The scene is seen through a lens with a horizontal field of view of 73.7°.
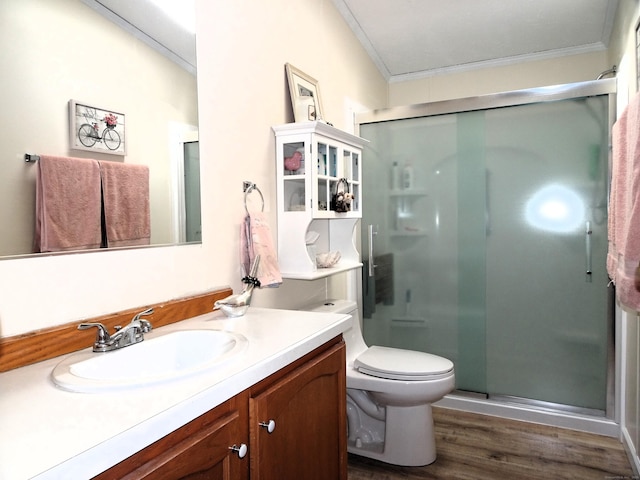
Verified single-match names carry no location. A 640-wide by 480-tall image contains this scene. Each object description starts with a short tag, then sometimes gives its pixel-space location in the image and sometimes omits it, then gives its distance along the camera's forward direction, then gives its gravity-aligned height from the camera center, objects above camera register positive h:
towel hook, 1.71 +0.16
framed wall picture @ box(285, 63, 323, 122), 2.01 +0.64
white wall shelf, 1.83 +0.19
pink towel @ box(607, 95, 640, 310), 1.31 +0.07
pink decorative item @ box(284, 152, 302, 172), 1.88 +0.29
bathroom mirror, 0.95 +0.36
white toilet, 1.90 -0.79
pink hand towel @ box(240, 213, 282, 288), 1.66 -0.08
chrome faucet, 1.01 -0.26
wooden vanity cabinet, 0.69 -0.42
